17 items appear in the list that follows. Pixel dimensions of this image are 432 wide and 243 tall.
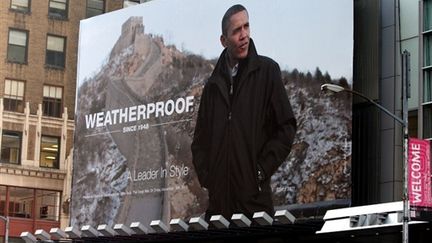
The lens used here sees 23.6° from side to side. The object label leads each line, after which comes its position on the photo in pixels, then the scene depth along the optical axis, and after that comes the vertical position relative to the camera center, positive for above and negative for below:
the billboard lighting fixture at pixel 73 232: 49.34 -0.70
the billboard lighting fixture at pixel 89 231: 48.62 -0.63
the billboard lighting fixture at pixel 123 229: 46.72 -0.47
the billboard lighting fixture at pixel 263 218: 41.00 +0.21
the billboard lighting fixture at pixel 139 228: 46.09 -0.37
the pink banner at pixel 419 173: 30.47 +1.66
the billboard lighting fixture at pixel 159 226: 45.44 -0.26
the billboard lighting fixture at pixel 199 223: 43.56 -0.07
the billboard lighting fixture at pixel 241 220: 41.75 +0.11
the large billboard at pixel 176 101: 41.34 +5.54
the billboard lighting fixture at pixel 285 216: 40.44 +0.31
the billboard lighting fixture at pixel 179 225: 44.51 -0.18
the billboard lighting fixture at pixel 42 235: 50.12 -0.90
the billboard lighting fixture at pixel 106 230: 47.56 -0.54
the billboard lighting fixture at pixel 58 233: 49.84 -0.78
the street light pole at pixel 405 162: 28.58 +1.85
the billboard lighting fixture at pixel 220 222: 42.53 +0.01
